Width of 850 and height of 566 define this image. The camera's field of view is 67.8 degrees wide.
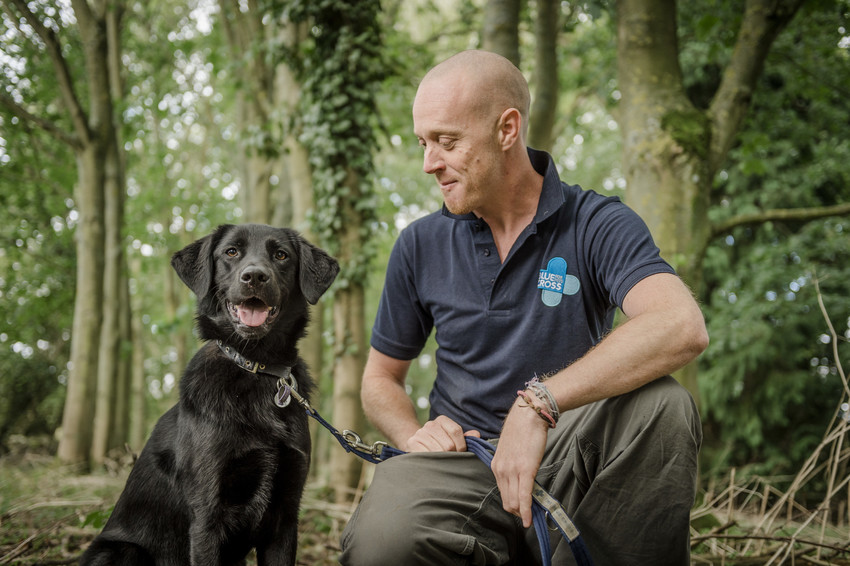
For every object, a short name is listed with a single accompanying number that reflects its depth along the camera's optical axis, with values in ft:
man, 6.29
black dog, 7.55
